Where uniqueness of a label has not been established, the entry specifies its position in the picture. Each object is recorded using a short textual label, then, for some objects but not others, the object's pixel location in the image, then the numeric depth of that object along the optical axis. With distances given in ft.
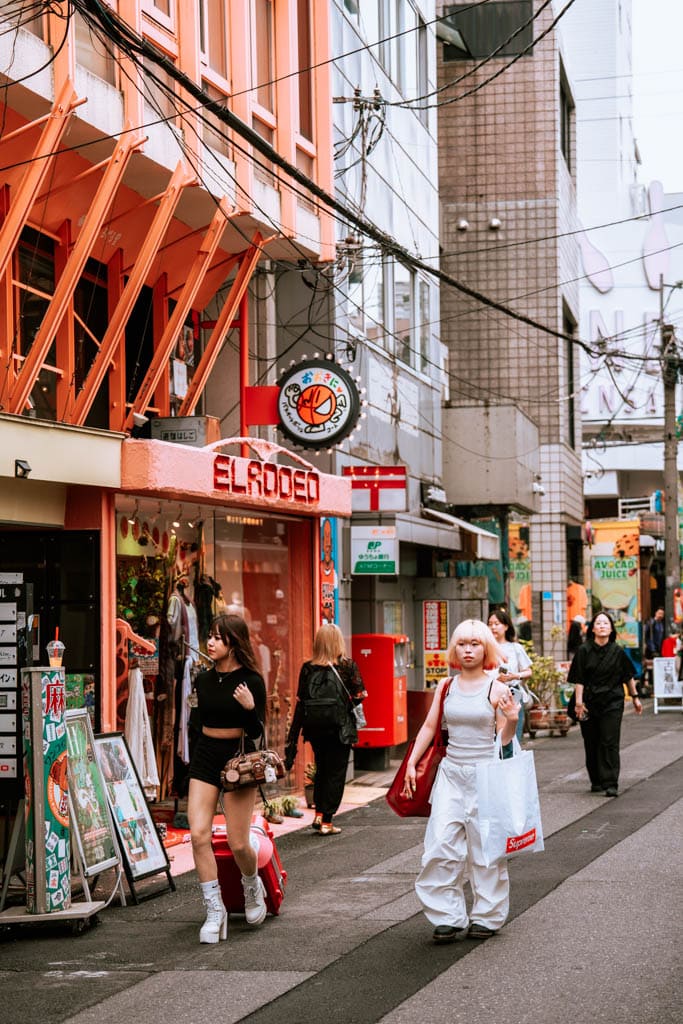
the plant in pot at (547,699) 75.05
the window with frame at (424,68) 76.33
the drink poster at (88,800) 31.96
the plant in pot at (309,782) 50.78
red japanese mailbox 58.75
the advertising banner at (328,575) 54.19
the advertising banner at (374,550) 58.44
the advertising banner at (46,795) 30.19
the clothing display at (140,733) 42.07
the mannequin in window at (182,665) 44.91
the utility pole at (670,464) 102.63
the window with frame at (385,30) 67.82
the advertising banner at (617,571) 121.08
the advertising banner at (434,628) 74.64
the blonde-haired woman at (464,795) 27.45
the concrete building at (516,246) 100.12
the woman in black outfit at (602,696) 49.62
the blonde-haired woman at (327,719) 43.93
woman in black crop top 29.43
